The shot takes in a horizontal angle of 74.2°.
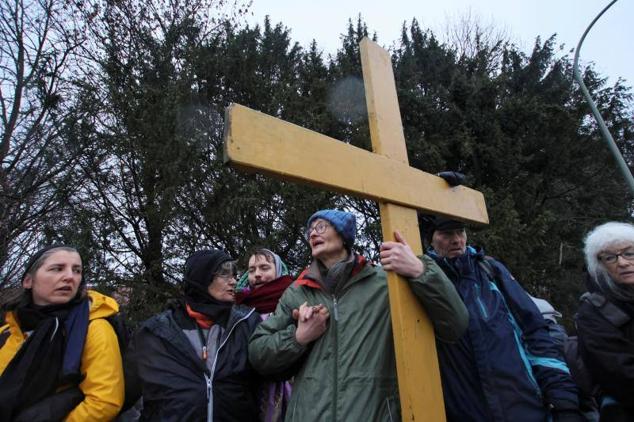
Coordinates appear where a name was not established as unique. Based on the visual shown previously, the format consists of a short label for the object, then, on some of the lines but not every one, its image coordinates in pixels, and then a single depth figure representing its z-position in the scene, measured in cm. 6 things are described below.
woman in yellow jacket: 168
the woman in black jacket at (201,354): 182
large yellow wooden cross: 122
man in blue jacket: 162
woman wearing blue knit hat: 149
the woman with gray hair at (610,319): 156
